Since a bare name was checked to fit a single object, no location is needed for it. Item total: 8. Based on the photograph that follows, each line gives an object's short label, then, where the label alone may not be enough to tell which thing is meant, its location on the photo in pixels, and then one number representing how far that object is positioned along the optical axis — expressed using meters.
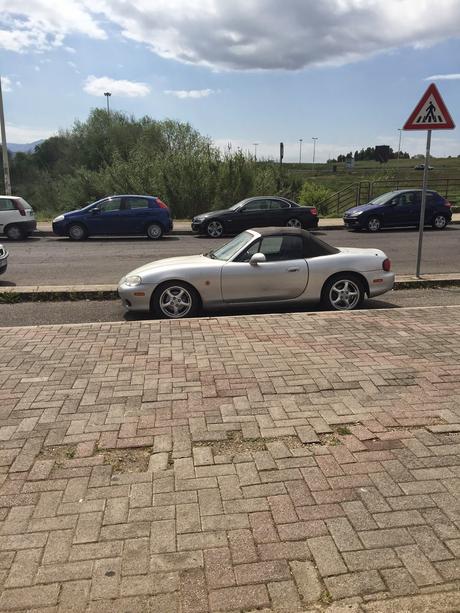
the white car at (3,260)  9.71
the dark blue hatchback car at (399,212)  19.30
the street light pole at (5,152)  21.20
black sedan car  18.23
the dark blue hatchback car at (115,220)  17.53
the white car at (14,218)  17.41
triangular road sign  8.33
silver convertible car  6.89
